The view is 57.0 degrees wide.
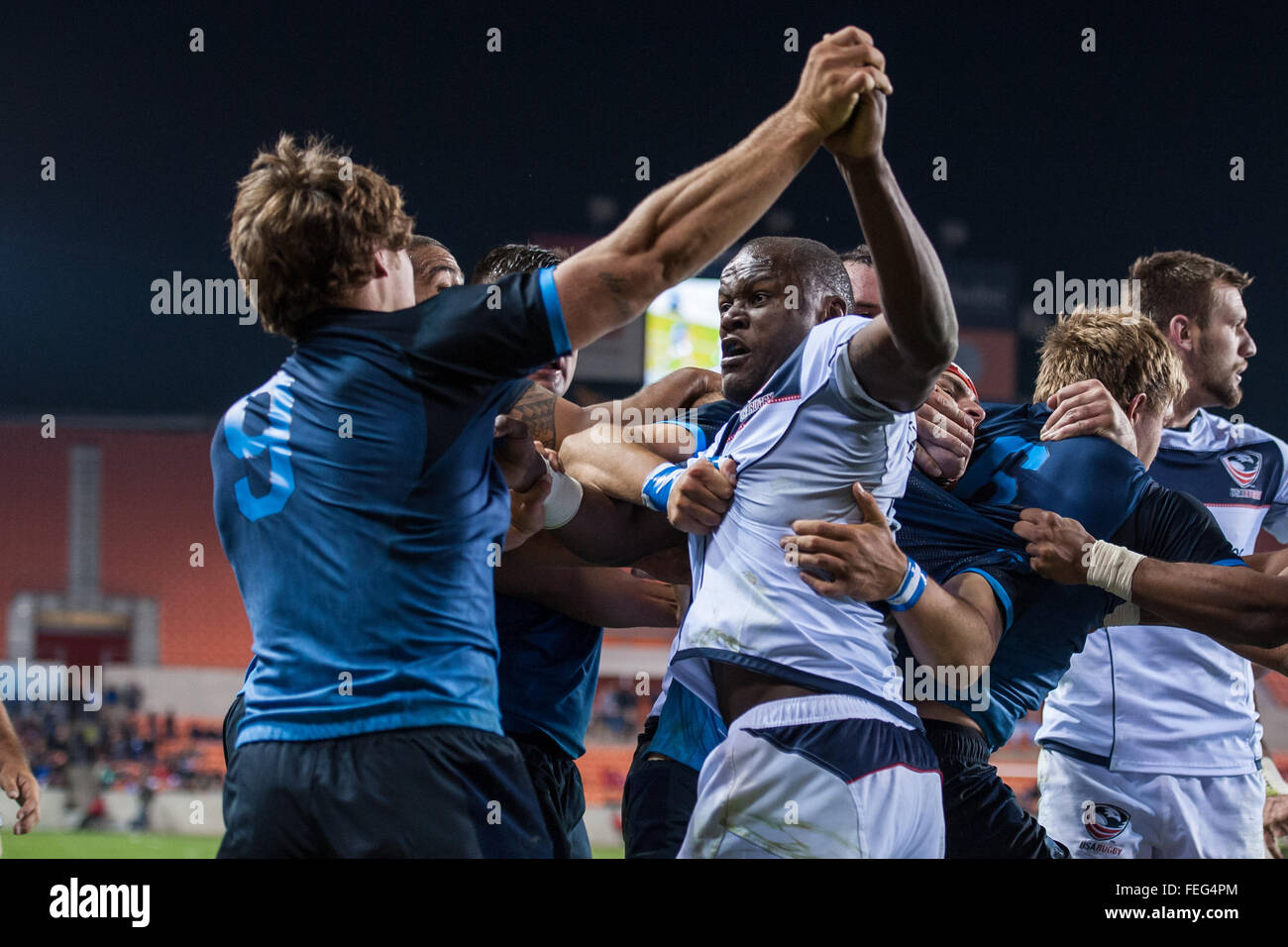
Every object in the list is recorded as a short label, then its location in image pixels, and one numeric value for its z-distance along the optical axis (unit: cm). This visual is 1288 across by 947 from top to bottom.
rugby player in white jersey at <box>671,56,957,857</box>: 222
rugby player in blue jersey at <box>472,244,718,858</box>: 309
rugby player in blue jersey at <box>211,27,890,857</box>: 199
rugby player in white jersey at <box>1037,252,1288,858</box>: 418
